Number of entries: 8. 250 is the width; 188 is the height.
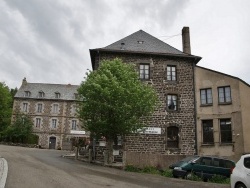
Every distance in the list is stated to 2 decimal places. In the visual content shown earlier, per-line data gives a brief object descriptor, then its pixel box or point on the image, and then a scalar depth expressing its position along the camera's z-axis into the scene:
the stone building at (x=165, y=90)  16.08
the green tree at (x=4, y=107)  35.78
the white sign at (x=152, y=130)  16.07
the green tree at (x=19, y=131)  31.62
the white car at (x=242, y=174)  6.21
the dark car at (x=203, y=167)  10.64
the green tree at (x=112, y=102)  13.22
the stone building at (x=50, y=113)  34.11
